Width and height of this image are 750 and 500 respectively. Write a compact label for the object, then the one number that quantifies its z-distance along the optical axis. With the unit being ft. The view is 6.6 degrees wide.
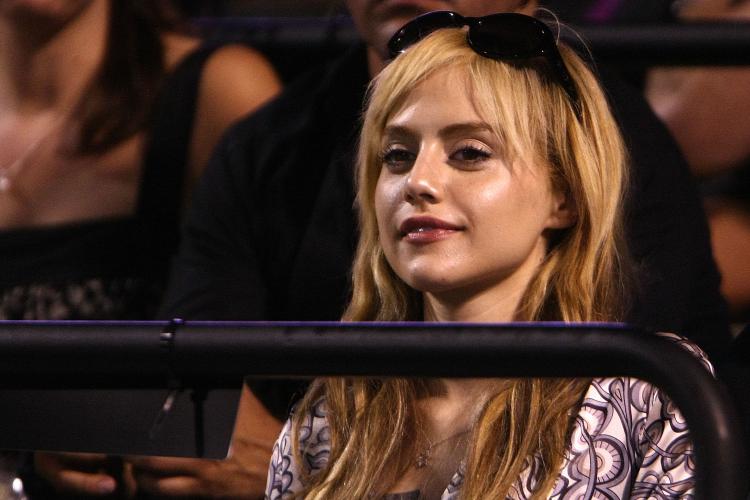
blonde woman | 15.56
